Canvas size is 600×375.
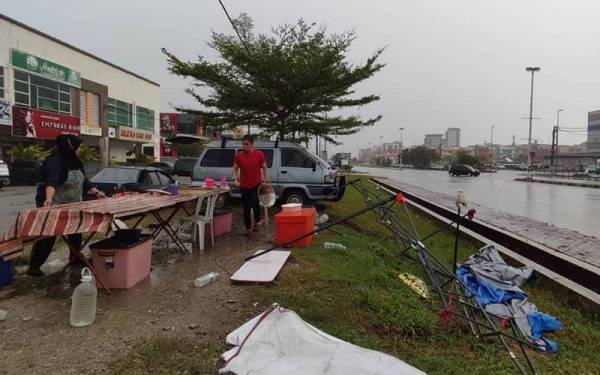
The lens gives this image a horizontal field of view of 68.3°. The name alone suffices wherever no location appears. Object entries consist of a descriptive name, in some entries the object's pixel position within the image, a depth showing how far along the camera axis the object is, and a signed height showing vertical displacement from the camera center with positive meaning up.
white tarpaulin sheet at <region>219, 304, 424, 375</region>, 3.07 -1.43
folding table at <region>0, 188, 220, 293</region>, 4.20 -0.62
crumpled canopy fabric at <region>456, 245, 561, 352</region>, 4.99 -1.72
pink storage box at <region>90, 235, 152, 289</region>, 4.82 -1.16
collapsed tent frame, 3.97 -1.43
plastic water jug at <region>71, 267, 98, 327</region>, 3.95 -1.32
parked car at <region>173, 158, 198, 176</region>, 23.84 -0.45
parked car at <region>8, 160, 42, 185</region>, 23.25 -0.80
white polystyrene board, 5.15 -1.36
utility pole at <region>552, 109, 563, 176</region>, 59.87 +2.16
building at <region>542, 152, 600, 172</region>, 87.29 +1.07
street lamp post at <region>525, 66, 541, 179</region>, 48.72 +6.64
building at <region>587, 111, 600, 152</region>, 108.51 +8.46
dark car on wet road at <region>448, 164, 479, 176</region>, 55.12 -0.99
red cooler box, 6.98 -1.04
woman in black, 5.16 -0.32
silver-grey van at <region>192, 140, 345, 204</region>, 11.77 -0.32
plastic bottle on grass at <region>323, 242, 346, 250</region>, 6.96 -1.36
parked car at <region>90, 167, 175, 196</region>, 10.73 -0.53
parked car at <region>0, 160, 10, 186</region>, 20.80 -0.83
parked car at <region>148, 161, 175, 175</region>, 27.81 -0.42
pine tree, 12.93 +2.48
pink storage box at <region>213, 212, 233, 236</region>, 8.19 -1.19
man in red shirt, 7.86 -0.24
